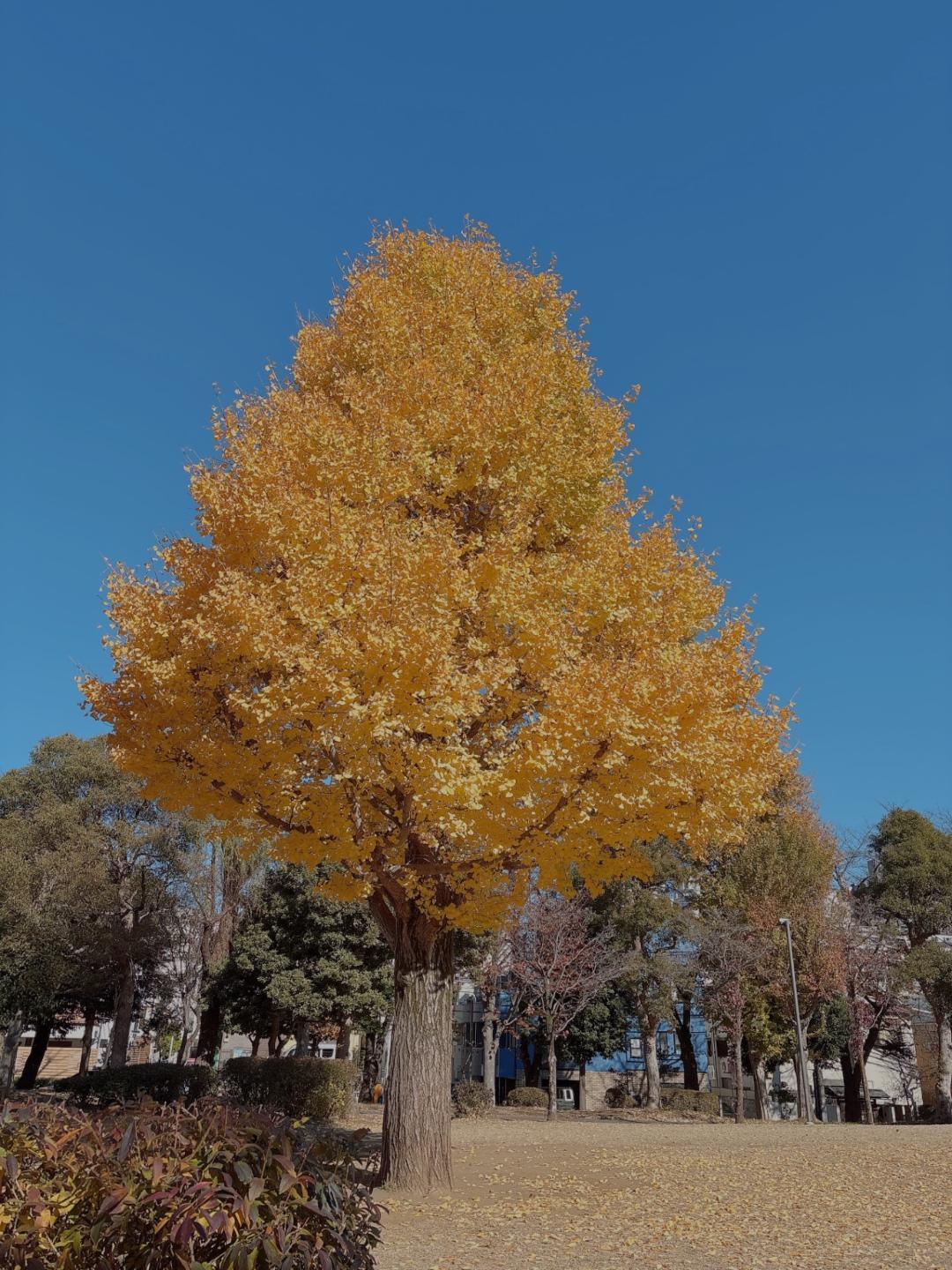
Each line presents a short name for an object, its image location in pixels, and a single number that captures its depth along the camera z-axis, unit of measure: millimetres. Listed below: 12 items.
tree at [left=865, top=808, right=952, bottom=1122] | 25672
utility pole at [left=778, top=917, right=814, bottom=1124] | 20938
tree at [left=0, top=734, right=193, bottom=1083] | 22406
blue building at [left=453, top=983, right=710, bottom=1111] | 33062
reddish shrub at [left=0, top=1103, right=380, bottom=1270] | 2656
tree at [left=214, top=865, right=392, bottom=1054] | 23016
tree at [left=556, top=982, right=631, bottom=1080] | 31109
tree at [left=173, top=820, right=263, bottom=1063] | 25375
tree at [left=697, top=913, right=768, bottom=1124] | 24109
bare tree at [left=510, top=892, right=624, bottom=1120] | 24391
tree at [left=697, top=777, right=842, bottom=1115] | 25375
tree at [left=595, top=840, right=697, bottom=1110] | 25859
